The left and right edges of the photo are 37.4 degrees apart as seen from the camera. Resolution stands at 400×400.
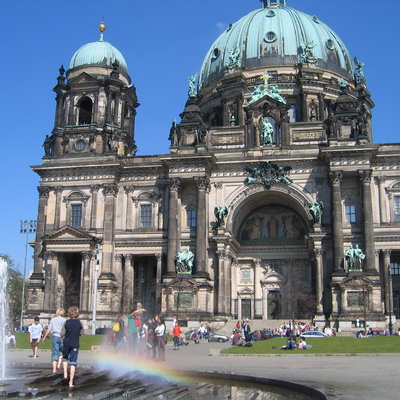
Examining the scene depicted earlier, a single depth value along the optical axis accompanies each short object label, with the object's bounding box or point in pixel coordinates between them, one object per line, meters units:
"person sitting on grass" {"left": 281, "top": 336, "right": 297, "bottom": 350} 28.25
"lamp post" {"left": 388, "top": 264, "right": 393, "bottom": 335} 45.95
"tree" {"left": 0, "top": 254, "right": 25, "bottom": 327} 81.25
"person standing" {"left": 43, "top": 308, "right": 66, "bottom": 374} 16.02
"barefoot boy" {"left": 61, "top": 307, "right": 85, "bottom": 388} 14.49
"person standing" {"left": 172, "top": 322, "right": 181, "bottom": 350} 30.98
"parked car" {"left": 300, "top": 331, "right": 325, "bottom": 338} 40.12
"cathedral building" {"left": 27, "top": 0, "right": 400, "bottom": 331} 48.66
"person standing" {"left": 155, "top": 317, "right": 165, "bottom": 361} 22.78
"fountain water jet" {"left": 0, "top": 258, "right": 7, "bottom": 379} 20.20
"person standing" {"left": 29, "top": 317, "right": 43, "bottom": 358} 24.95
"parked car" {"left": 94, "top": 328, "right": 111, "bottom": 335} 44.11
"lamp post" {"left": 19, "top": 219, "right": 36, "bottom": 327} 72.75
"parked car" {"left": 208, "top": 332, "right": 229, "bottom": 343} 41.93
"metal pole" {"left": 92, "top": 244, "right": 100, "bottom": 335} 44.16
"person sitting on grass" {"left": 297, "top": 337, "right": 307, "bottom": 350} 28.20
